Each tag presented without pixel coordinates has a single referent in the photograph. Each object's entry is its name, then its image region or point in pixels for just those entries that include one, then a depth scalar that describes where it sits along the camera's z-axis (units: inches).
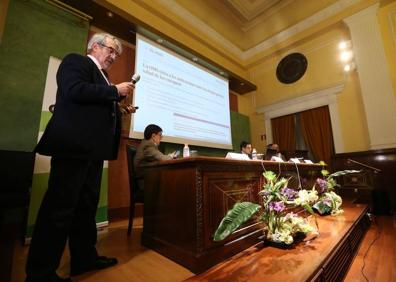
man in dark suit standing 35.2
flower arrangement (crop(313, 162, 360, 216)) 76.6
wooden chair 73.7
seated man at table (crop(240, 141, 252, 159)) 131.5
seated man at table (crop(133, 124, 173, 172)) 73.3
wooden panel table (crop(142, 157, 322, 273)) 44.4
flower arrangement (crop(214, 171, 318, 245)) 50.0
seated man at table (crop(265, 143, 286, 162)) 114.7
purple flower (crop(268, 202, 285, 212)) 48.4
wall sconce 150.8
